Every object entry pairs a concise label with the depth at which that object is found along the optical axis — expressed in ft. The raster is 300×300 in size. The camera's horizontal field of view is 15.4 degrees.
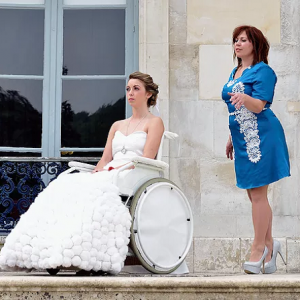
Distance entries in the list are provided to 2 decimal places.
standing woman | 20.50
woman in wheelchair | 18.93
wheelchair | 21.40
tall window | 31.67
